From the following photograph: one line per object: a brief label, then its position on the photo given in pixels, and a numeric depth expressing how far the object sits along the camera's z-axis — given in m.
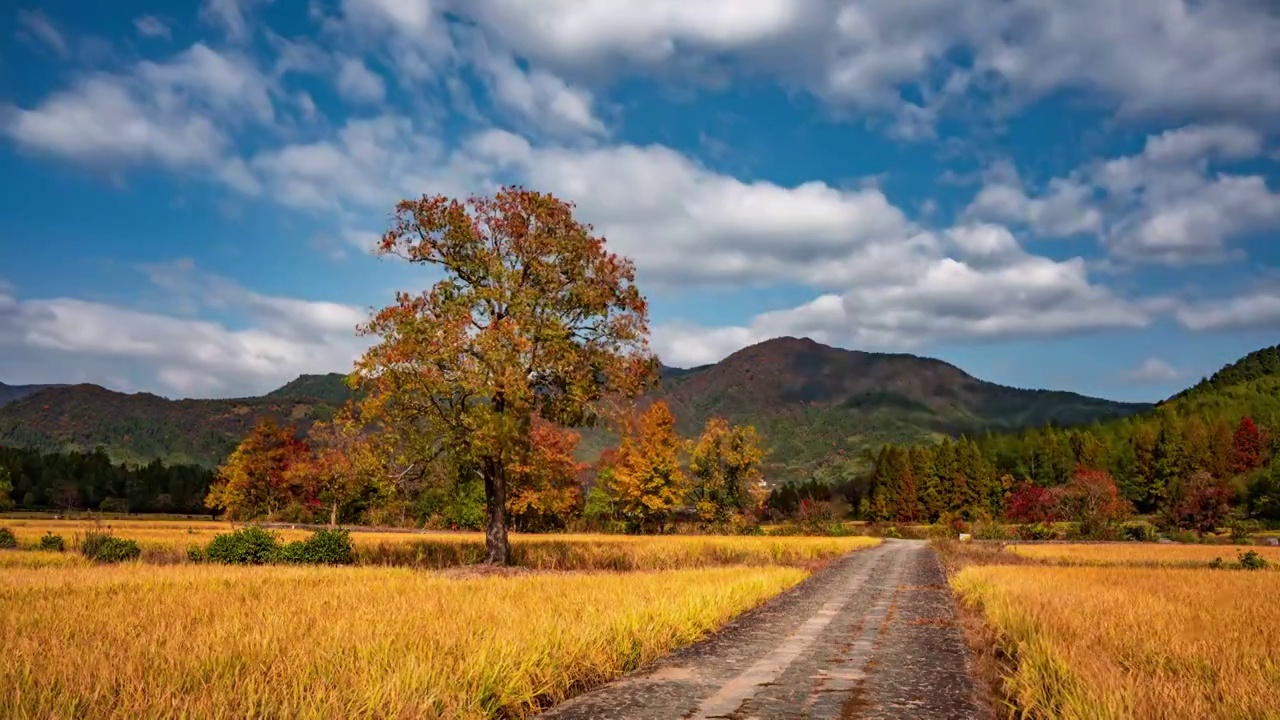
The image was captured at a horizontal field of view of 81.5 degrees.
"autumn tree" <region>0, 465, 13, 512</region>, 76.38
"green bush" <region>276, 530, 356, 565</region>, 28.48
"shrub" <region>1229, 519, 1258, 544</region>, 57.59
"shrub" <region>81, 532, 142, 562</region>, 27.64
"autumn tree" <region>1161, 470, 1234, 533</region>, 69.62
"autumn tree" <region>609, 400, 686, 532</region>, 71.06
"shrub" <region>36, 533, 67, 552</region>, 31.08
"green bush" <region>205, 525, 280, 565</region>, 28.06
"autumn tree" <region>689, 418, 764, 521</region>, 74.25
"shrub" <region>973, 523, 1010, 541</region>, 73.69
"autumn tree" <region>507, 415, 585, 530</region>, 64.88
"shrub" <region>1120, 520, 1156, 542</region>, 63.77
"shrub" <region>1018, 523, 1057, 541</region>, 68.25
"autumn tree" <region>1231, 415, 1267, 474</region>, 122.62
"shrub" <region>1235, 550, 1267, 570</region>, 31.66
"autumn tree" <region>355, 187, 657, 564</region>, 24.72
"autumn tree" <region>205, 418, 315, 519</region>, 76.06
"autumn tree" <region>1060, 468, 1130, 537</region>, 68.25
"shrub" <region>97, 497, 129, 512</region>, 110.97
